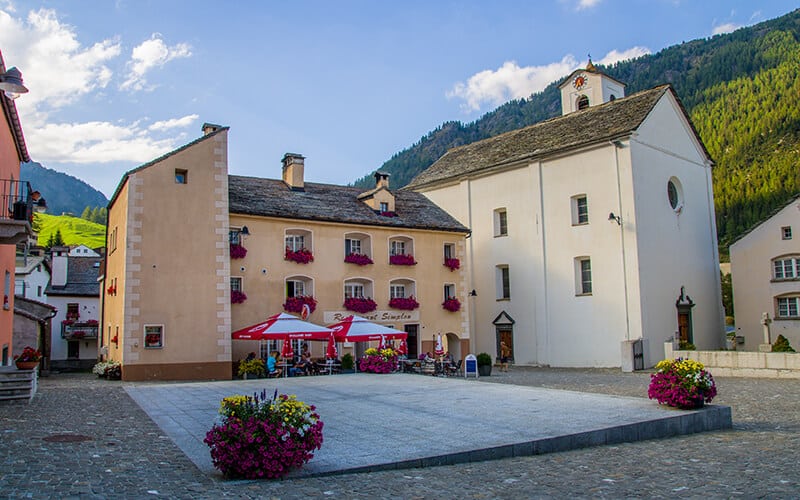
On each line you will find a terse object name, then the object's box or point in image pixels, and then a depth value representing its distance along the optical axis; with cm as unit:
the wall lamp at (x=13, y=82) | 1185
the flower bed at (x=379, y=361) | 2364
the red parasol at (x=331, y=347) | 2367
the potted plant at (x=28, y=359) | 1725
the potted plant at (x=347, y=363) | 2519
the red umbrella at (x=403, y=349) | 2581
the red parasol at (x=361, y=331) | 2359
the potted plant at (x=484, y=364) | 2505
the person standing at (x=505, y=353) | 3431
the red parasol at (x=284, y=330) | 2255
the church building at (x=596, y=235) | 3025
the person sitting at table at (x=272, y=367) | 2334
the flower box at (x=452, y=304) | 3139
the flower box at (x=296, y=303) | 2692
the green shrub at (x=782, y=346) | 2798
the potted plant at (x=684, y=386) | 1256
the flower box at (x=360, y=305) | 2855
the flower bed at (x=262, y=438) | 752
